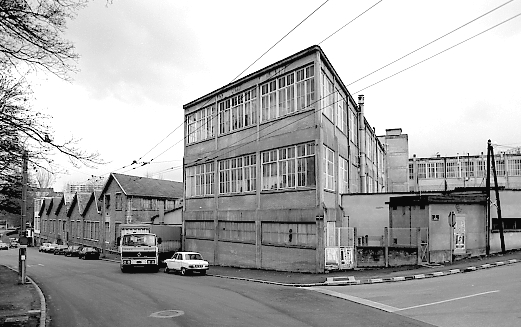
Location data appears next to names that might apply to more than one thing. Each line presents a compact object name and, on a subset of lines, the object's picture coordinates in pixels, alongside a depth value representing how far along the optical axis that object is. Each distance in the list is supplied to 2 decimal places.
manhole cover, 14.51
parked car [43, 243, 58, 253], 65.89
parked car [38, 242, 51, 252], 67.98
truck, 31.72
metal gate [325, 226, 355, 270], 25.53
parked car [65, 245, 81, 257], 56.41
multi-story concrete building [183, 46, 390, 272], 26.81
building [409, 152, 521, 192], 68.94
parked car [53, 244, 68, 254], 62.34
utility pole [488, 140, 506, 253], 29.10
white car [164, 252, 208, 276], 29.09
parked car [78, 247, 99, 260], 50.75
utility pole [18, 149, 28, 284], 21.89
